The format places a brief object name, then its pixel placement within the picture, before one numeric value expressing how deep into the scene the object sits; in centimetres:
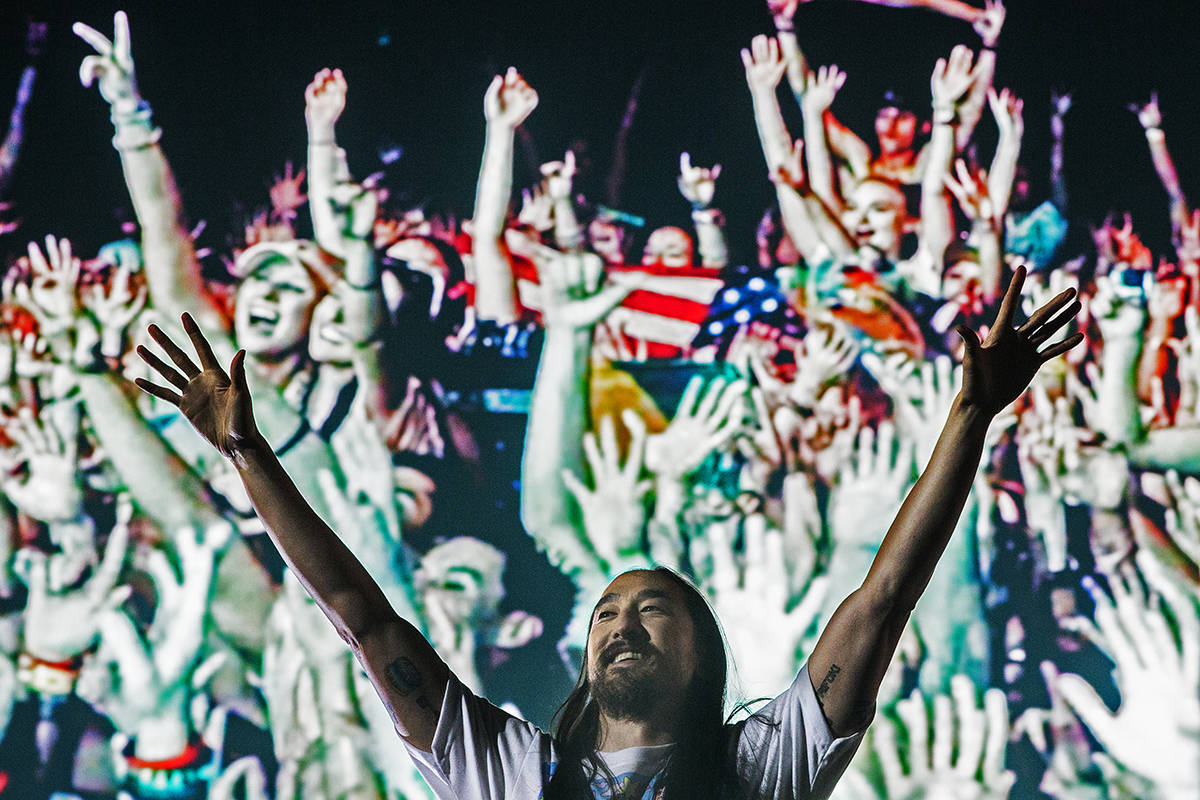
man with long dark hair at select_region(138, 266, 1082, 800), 355
